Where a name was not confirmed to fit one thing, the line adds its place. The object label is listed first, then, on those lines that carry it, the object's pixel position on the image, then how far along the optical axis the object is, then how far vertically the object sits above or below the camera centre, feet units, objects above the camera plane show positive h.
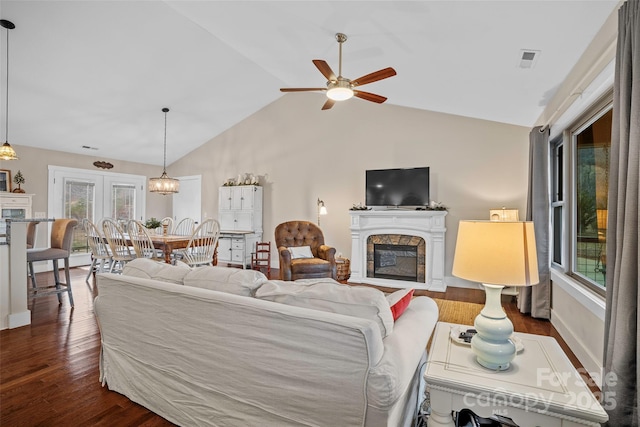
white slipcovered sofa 3.85 -1.99
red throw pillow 5.04 -1.48
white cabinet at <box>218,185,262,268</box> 21.07 -0.95
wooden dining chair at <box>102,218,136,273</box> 14.35 -1.69
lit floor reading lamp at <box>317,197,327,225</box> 18.93 +0.15
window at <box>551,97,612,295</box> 8.16 +0.57
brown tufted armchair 14.44 -2.06
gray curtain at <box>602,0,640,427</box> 4.66 -0.24
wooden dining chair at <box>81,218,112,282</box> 15.28 -1.84
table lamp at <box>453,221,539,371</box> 4.09 -0.73
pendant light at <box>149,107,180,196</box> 17.26 +1.25
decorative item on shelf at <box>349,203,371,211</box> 17.66 +0.18
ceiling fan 9.41 +4.10
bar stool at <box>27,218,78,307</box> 11.85 -1.67
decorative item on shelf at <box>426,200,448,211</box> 16.21 +0.29
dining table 14.30 -1.64
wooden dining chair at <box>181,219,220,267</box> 14.87 -1.90
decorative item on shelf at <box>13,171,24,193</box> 17.92 +1.44
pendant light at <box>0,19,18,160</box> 10.70 +3.88
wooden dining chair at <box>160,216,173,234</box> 17.44 -0.96
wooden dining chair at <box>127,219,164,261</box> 14.26 -1.64
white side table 3.57 -2.11
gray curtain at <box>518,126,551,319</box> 11.44 -0.07
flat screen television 16.51 +1.35
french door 20.06 +0.69
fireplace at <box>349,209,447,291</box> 16.06 -1.96
